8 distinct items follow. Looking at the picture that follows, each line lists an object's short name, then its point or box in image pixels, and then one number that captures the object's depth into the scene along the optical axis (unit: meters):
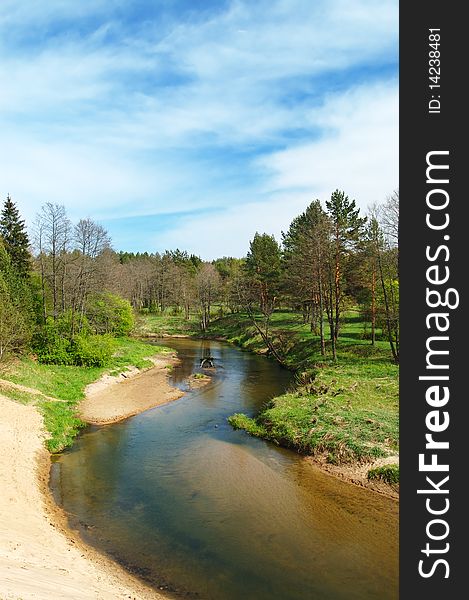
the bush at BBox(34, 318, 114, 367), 37.72
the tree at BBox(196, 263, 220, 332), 77.12
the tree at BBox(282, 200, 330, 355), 38.41
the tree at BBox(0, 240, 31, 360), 27.44
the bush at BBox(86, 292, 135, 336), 48.78
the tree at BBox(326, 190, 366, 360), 38.56
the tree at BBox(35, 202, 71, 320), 39.88
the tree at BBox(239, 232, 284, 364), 58.60
